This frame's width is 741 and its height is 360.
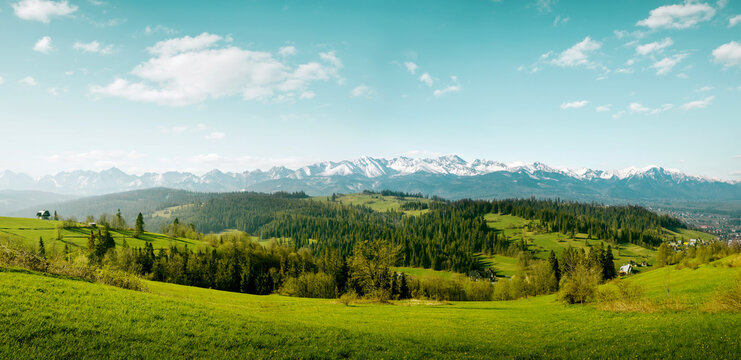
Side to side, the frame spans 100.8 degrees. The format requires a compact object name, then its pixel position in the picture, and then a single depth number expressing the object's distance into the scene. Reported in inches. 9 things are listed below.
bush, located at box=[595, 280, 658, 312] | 1101.7
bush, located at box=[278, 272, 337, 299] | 3270.2
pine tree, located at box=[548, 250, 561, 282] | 3858.3
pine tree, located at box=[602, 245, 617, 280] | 3787.2
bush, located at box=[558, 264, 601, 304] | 1631.4
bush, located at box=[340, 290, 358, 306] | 1847.2
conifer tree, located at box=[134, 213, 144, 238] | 4981.8
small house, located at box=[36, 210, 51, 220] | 5772.6
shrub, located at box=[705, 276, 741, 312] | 876.0
